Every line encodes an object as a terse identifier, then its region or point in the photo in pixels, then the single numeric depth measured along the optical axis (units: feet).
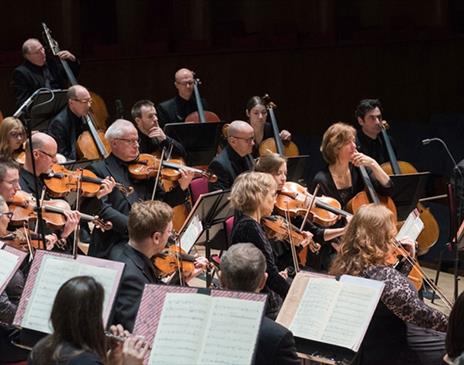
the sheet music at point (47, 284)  26.91
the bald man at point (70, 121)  52.44
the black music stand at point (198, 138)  49.62
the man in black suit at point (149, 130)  49.19
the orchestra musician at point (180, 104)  57.31
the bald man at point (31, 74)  58.70
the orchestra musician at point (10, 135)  44.39
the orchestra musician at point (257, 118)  52.80
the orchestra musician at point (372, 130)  49.78
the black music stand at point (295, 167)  45.88
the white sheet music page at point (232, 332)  22.54
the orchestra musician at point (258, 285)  24.44
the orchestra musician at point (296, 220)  39.34
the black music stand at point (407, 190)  44.14
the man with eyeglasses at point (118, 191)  39.17
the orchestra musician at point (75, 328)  21.30
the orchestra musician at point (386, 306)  29.89
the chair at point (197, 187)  47.06
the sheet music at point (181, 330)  22.99
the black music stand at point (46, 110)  54.10
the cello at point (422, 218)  47.09
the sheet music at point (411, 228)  36.09
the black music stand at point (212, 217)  37.47
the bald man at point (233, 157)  46.11
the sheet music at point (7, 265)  28.91
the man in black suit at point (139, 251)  28.73
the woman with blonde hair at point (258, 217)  34.47
